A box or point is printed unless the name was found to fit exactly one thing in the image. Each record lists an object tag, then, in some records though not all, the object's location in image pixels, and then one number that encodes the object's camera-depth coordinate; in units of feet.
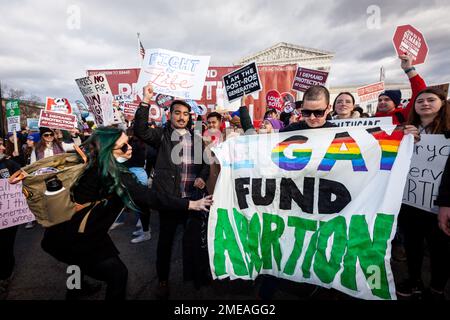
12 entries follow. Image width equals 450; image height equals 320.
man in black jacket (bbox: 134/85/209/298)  8.20
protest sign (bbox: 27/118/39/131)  39.27
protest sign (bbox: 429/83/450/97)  10.38
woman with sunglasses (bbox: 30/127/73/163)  14.66
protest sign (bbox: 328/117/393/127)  10.18
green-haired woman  6.05
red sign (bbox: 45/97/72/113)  16.99
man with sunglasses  7.58
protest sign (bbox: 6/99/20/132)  20.81
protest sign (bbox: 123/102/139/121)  28.09
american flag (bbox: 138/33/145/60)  28.59
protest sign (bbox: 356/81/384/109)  25.27
